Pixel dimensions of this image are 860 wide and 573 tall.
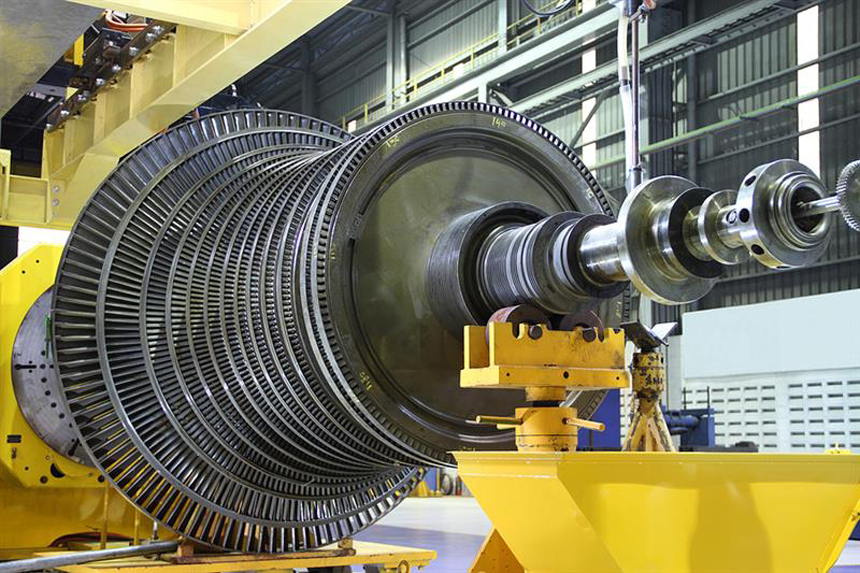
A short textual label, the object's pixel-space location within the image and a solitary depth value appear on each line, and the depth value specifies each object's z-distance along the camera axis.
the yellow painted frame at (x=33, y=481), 4.42
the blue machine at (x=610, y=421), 10.62
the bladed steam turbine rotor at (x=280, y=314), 3.08
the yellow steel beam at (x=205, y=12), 4.53
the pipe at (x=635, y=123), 3.67
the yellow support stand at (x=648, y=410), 4.59
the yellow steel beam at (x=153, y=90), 4.67
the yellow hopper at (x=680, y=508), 2.35
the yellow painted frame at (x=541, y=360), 2.59
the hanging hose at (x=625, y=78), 4.00
